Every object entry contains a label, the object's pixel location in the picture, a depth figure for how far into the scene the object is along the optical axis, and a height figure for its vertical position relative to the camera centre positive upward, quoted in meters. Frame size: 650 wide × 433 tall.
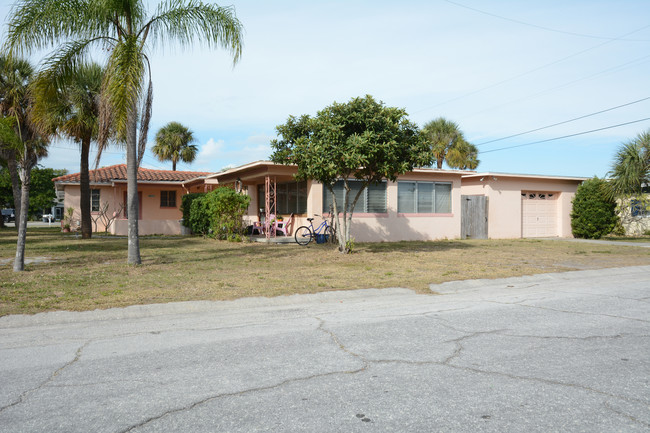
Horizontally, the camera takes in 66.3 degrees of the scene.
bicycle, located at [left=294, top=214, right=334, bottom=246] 17.83 -0.41
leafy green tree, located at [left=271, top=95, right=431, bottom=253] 12.42 +2.00
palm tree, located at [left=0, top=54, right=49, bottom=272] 9.96 +1.34
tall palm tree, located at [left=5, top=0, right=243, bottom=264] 9.99 +3.93
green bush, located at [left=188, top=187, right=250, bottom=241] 18.12 +0.35
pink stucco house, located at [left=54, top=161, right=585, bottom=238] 19.22 +0.84
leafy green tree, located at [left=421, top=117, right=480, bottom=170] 31.81 +4.94
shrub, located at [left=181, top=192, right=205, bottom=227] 22.97 +0.78
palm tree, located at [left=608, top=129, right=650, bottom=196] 20.86 +2.18
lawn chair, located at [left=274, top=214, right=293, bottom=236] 19.59 -0.21
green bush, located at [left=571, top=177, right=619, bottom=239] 22.17 +0.44
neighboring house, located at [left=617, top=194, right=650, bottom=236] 23.27 +0.24
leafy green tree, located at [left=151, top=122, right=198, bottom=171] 38.56 +5.90
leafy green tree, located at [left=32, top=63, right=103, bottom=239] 18.41 +3.87
